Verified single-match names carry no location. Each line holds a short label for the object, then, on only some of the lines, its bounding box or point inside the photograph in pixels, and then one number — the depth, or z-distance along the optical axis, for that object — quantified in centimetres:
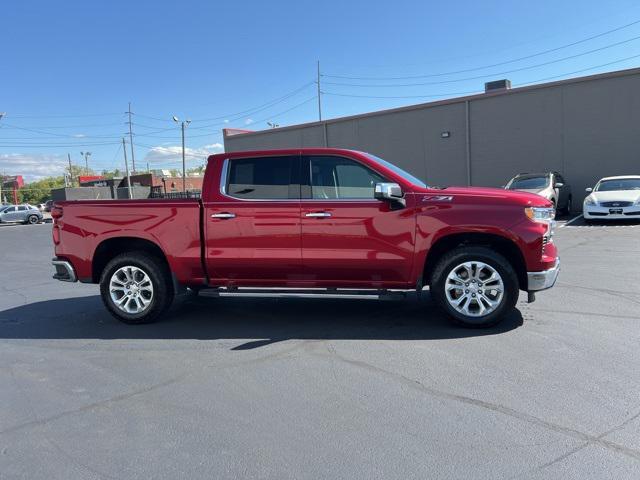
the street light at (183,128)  5562
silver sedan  4047
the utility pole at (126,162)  5125
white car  1462
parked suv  1653
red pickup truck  536
